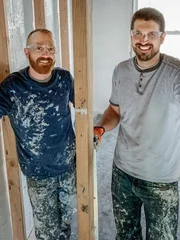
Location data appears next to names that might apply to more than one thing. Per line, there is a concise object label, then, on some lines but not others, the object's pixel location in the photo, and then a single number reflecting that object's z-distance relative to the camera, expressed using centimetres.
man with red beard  150
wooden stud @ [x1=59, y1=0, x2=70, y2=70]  226
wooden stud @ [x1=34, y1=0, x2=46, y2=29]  188
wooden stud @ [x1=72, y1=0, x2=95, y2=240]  89
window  403
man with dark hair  136
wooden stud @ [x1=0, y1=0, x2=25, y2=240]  153
